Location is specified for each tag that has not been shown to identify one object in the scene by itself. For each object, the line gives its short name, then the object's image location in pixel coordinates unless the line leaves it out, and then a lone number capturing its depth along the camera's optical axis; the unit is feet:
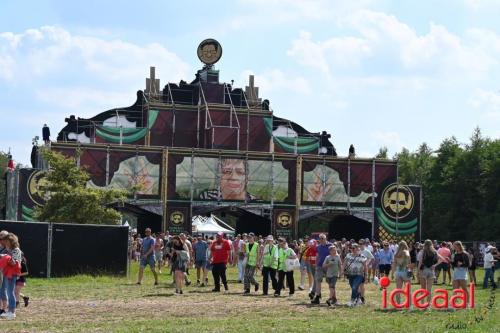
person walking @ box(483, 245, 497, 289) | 100.58
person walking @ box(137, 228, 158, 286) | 91.66
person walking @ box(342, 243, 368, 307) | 71.15
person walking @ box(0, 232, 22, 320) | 56.65
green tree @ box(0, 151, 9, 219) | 420.77
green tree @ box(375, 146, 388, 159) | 428.56
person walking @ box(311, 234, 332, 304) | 74.59
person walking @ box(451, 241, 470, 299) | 69.87
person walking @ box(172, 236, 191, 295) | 81.91
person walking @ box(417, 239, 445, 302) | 70.43
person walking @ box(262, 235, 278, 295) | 83.30
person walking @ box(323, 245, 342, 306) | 72.88
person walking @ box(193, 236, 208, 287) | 96.17
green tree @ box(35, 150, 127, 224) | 121.08
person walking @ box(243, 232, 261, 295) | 86.12
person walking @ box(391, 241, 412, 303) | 71.46
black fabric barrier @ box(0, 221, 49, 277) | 95.91
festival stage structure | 205.87
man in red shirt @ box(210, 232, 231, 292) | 86.02
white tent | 227.81
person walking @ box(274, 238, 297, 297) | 82.49
